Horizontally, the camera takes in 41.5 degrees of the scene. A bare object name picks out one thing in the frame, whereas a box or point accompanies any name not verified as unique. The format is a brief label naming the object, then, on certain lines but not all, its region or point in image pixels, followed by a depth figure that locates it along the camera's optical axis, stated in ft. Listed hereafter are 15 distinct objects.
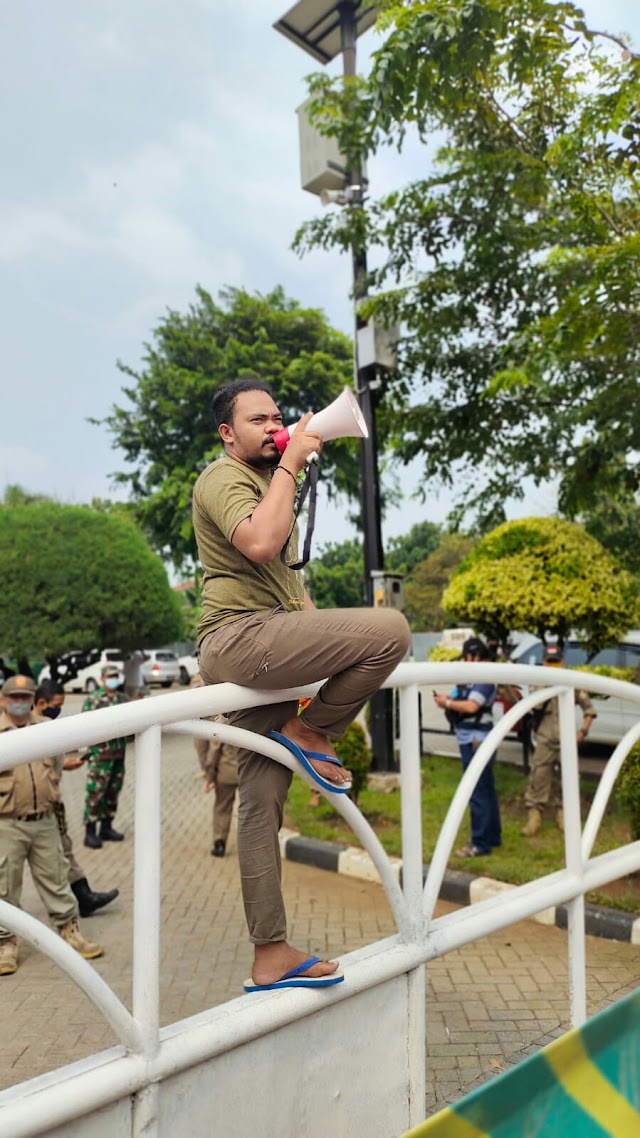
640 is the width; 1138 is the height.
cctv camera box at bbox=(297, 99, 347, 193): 28.48
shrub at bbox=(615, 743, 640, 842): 16.43
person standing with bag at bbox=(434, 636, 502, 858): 20.03
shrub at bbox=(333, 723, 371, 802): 22.36
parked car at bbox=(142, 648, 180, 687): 101.40
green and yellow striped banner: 4.78
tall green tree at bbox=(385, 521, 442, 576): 172.96
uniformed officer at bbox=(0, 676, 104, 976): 15.15
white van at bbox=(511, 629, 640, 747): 31.37
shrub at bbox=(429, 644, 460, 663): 27.45
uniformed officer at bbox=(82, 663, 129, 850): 22.53
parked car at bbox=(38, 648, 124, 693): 53.16
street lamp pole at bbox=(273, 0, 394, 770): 28.25
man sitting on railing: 6.04
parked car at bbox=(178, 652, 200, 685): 106.52
